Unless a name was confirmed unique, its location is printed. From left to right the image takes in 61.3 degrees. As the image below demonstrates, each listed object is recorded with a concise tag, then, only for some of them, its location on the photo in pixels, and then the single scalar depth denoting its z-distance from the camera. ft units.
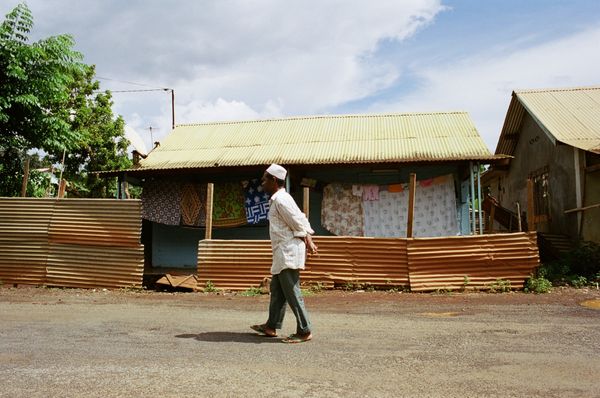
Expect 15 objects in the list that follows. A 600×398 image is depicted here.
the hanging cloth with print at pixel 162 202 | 42.68
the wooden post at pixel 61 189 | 35.29
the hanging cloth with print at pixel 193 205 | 42.24
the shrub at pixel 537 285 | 28.45
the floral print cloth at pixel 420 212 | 39.55
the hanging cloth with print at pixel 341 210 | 40.70
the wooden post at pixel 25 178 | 34.14
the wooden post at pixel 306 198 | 30.27
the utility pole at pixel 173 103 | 92.38
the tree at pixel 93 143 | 61.11
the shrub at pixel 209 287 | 30.86
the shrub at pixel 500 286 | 28.76
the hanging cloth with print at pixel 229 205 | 42.11
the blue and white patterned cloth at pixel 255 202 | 41.47
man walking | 16.08
